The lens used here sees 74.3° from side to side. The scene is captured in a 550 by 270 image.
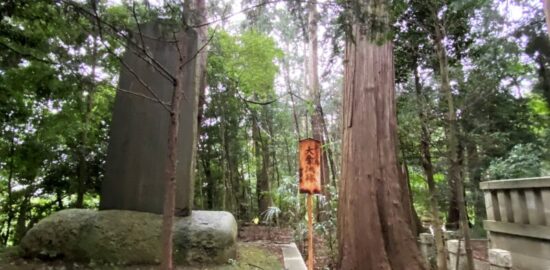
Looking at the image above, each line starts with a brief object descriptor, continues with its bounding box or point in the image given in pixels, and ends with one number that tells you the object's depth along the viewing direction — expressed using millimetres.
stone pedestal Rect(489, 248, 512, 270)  3766
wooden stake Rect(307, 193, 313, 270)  4004
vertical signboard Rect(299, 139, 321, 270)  4352
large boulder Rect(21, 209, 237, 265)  4031
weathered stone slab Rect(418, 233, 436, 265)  5896
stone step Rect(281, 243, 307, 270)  4616
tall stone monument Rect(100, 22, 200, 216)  4512
